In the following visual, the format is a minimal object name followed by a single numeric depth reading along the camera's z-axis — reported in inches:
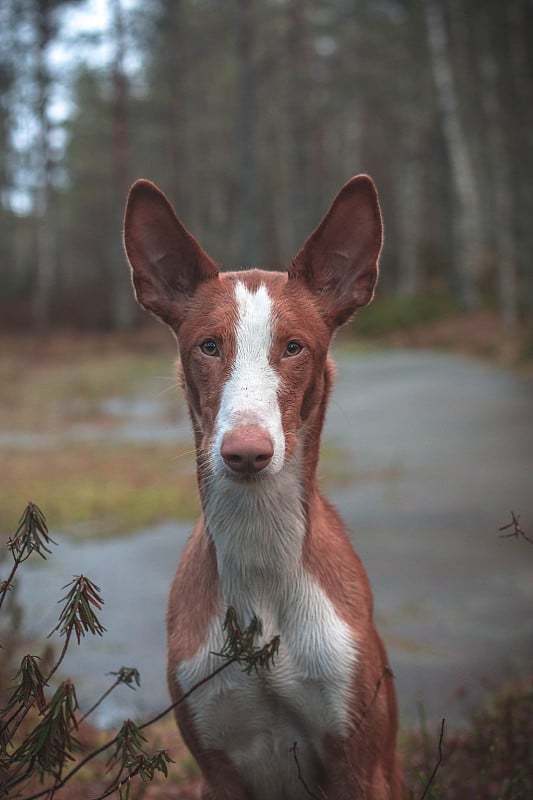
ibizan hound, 102.9
